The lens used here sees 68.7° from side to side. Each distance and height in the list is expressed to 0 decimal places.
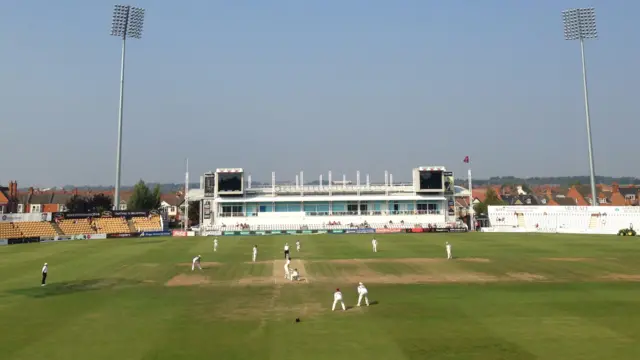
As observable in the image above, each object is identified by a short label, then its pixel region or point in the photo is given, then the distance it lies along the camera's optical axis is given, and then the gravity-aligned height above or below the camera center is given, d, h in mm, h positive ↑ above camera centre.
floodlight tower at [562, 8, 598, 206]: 76562 +31025
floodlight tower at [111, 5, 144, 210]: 77875 +32889
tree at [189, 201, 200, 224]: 107081 +1732
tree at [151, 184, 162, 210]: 107750 +5539
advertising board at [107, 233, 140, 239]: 69188 -2064
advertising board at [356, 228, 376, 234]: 72962 -1897
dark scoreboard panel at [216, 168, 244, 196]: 79500 +6652
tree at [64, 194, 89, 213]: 98012 +3571
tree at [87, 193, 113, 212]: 100150 +4064
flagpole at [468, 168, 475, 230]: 77750 +1458
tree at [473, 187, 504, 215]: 108425 +3676
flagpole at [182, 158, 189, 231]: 78106 +4706
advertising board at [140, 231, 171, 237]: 71250 -1856
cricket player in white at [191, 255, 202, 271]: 33772 -3283
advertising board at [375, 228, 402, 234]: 72625 -1920
